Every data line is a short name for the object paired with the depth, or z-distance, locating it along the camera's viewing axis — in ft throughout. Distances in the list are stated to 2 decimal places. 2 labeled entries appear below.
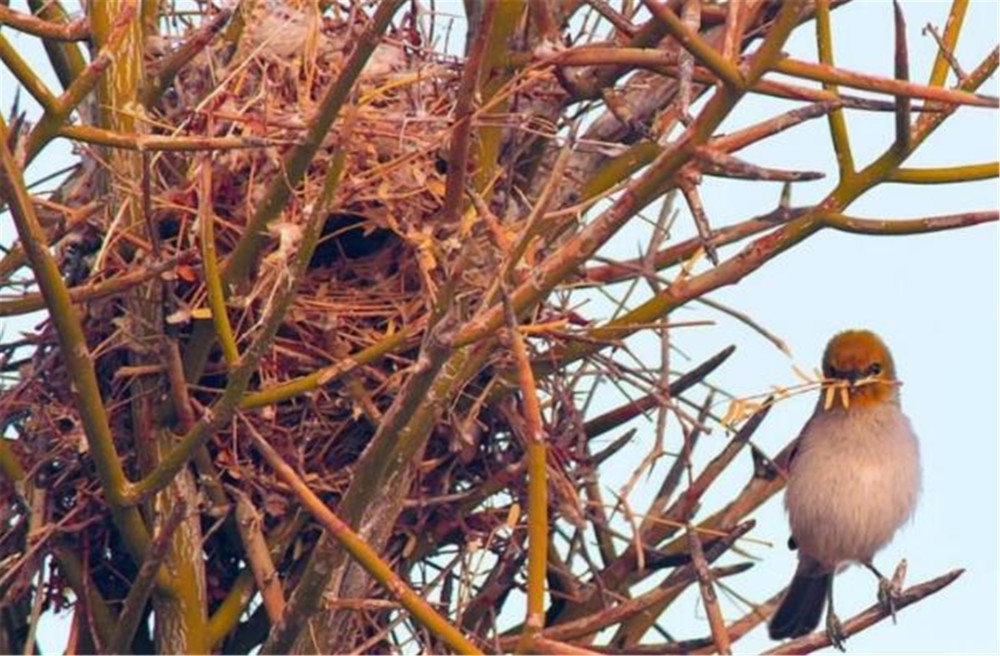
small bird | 34.88
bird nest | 26.61
